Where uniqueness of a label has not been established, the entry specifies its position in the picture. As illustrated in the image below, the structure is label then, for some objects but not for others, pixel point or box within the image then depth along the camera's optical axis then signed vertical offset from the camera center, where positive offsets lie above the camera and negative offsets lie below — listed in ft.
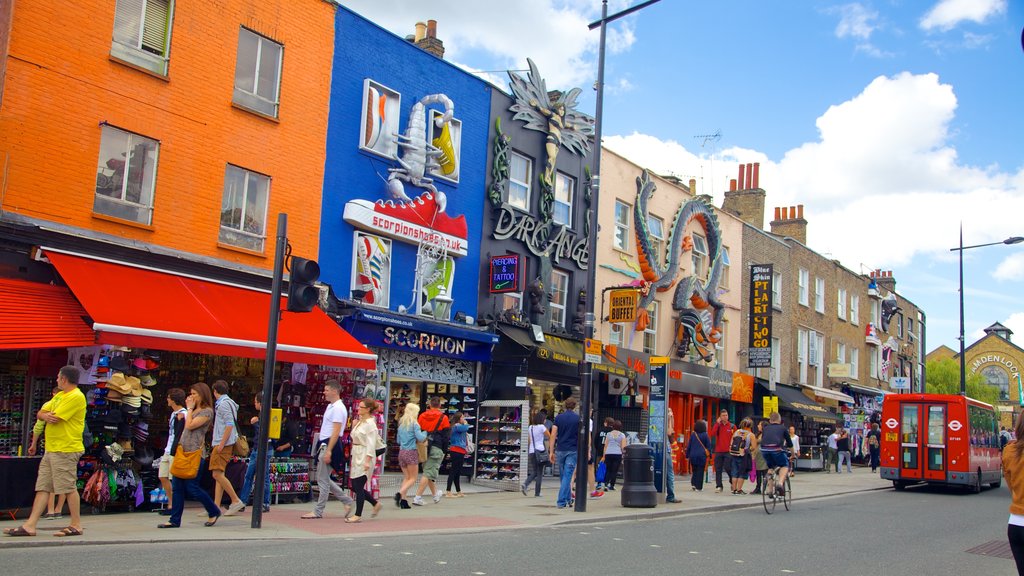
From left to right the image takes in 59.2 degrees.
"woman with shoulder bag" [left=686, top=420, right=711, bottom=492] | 65.88 -2.97
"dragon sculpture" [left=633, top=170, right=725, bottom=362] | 86.94 +13.22
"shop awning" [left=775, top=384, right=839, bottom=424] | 107.96 +1.42
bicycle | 53.78 -4.67
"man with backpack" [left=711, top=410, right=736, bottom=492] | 67.10 -2.04
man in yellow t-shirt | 30.76 -2.57
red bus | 74.02 -1.33
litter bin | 51.42 -4.04
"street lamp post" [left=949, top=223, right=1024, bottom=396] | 111.04 +23.21
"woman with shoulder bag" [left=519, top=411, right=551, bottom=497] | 56.90 -2.83
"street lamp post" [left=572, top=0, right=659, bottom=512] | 48.29 +5.17
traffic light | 35.06 +3.96
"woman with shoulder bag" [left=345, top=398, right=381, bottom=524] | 39.88 -2.57
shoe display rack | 61.57 -3.08
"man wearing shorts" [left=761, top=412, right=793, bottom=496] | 55.26 -2.04
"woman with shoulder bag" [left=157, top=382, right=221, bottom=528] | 35.14 -2.48
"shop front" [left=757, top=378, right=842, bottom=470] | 107.86 -0.29
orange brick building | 43.24 +13.84
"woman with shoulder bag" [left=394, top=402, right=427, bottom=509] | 46.50 -2.60
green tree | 217.56 +11.72
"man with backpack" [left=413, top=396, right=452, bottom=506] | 50.21 -2.46
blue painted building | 58.18 +12.55
